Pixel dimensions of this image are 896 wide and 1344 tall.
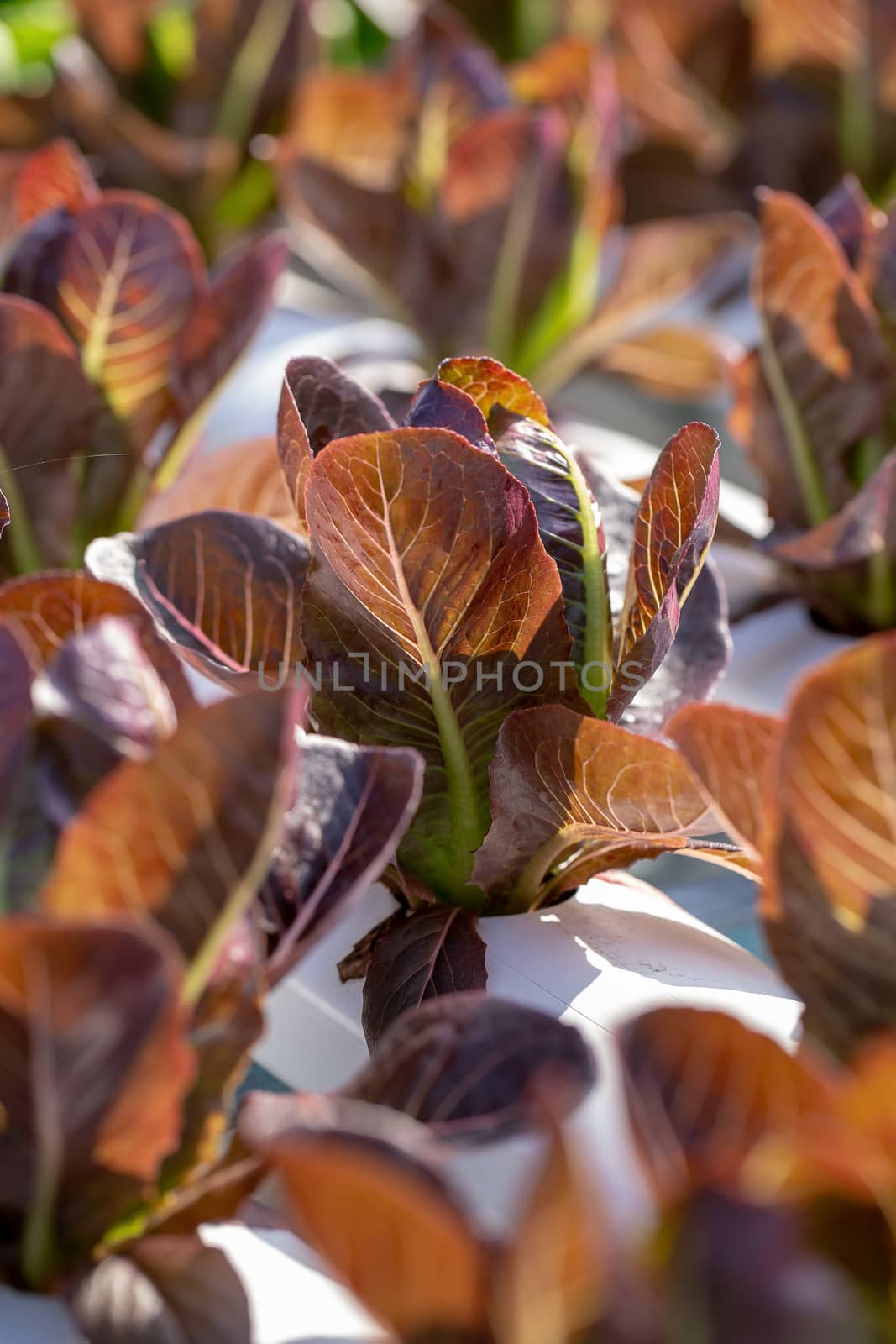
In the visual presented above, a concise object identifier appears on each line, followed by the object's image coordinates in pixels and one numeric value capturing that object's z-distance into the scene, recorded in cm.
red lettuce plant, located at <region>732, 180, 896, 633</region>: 88
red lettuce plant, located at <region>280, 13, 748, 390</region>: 105
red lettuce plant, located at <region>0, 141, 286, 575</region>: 85
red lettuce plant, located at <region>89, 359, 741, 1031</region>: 71
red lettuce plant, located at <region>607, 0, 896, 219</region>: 128
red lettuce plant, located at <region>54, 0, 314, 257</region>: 128
